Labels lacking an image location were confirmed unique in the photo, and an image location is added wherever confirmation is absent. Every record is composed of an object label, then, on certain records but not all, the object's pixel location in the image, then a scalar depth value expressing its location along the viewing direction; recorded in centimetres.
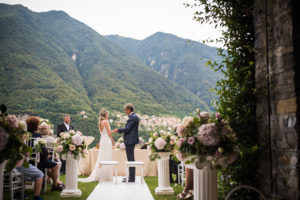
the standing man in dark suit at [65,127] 866
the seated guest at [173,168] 813
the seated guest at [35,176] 491
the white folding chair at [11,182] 467
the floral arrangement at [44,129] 634
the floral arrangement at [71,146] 591
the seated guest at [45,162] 556
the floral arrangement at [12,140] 292
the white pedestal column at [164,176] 613
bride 837
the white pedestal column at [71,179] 580
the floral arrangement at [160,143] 609
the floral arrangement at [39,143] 547
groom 775
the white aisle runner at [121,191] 583
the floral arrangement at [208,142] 316
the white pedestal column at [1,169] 306
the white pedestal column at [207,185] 329
